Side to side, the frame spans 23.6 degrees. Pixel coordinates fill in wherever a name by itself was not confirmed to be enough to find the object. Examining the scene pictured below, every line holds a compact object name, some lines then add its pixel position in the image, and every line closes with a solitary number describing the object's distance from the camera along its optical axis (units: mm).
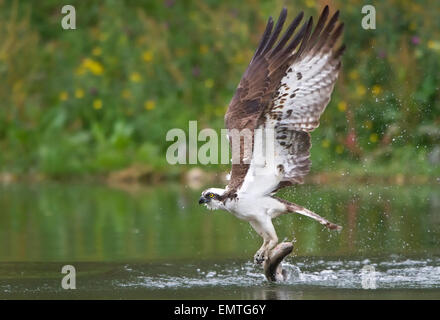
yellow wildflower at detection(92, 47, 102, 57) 17750
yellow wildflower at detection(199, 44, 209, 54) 17438
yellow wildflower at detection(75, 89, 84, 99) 17328
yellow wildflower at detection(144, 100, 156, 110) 16984
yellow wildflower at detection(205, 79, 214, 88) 17094
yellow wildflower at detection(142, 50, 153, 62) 17312
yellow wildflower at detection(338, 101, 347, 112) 14692
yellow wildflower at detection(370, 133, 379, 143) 14594
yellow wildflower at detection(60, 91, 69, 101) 17375
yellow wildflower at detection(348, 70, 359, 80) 15211
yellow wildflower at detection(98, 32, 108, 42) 17641
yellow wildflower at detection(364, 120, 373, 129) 14562
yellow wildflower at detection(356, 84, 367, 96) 14891
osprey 8672
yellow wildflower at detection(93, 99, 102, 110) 17188
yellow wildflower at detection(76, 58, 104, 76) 17469
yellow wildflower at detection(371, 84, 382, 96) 14752
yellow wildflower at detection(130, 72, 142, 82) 17109
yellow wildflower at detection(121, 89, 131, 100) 17109
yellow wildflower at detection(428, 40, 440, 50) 14664
